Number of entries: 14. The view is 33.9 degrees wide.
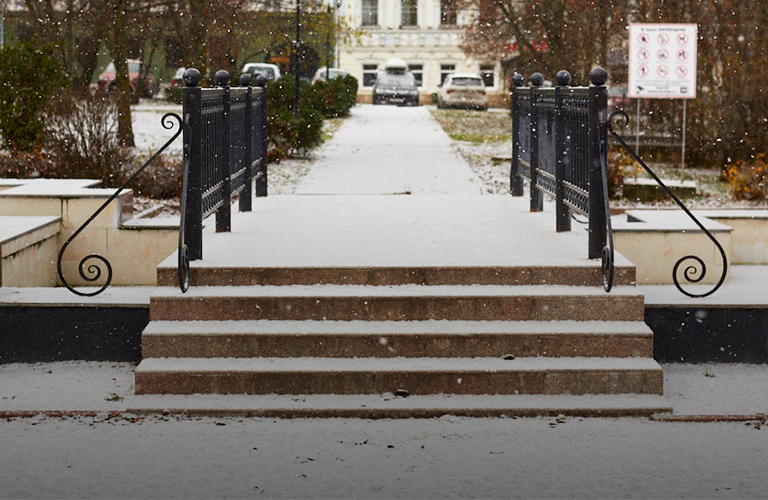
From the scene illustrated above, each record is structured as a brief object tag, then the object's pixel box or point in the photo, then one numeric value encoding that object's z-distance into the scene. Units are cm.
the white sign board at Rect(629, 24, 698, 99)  1920
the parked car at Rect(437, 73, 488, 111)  5097
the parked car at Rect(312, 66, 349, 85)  5631
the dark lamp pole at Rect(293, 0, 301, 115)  2662
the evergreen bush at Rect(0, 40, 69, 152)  1834
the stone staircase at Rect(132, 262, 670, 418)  727
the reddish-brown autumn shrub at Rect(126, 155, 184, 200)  1616
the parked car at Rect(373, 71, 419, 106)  5256
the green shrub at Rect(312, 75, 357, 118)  3978
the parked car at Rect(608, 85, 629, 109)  3923
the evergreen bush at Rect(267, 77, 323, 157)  2280
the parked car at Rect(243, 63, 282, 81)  5350
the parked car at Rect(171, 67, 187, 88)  4719
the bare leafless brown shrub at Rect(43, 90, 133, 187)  1576
